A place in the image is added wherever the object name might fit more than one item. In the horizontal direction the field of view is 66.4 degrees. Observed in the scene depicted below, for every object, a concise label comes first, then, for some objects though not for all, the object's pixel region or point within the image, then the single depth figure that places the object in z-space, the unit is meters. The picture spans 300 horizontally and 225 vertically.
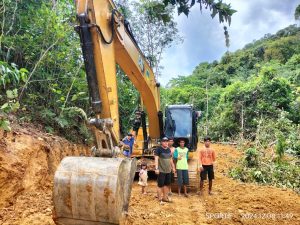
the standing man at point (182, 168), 5.39
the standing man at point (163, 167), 5.00
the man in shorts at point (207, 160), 5.55
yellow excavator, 2.31
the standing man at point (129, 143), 5.97
